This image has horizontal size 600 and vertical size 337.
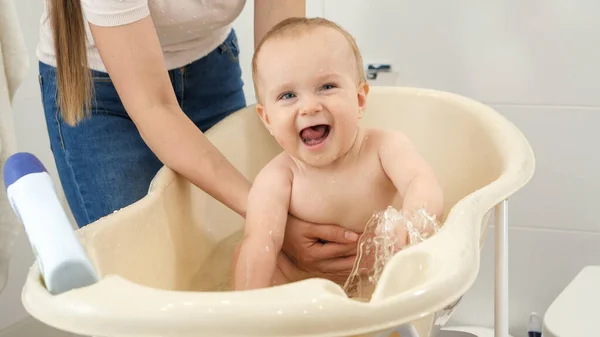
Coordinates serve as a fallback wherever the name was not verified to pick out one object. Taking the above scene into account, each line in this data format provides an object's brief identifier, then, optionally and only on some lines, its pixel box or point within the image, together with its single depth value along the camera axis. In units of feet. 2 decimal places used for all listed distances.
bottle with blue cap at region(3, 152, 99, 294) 3.77
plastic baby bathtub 3.59
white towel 5.62
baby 4.74
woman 4.79
